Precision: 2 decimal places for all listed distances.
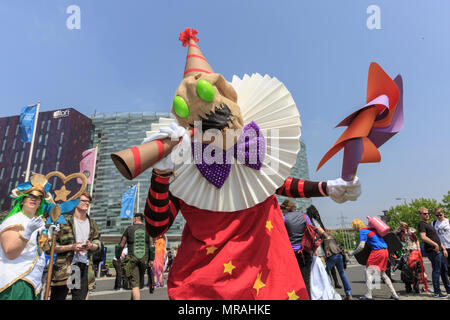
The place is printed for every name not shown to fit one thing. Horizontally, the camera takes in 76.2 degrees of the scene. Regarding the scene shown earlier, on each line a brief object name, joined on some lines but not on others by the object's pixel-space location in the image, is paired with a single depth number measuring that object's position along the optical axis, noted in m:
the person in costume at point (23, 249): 2.91
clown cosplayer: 1.52
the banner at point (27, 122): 12.98
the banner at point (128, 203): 16.65
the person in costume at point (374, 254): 5.66
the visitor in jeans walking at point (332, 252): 6.02
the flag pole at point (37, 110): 12.92
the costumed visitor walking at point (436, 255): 5.61
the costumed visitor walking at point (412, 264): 6.29
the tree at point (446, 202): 28.44
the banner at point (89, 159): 12.17
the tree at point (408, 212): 33.78
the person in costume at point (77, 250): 3.84
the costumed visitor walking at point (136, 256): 4.93
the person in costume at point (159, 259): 8.71
